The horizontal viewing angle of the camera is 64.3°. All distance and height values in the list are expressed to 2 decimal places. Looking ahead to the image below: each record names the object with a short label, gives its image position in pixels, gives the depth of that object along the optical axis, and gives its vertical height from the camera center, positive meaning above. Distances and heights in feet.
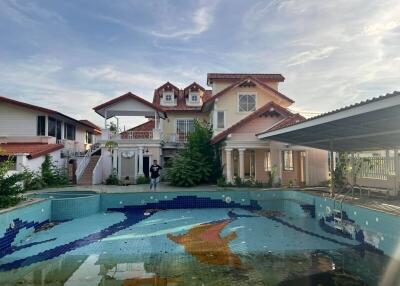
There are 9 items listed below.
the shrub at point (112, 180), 69.56 -3.89
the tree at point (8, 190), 31.42 -2.71
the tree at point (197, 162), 66.39 -0.12
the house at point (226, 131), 64.39 +7.22
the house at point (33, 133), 65.36 +7.09
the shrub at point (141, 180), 70.74 -4.05
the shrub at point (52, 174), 65.34 -2.47
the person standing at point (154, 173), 55.42 -1.93
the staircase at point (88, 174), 70.61 -2.60
